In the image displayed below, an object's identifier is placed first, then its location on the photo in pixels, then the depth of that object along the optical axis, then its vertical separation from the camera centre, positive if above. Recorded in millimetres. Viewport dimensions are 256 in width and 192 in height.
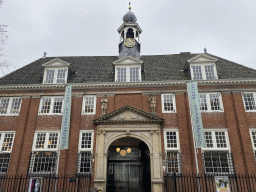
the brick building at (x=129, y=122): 16234 +3715
